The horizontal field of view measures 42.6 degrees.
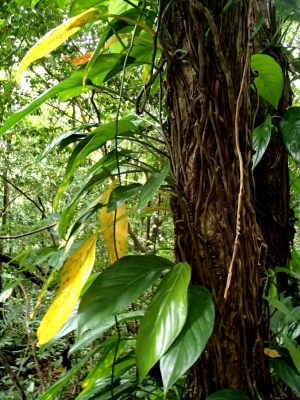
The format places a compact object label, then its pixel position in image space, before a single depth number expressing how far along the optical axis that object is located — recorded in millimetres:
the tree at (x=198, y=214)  520
